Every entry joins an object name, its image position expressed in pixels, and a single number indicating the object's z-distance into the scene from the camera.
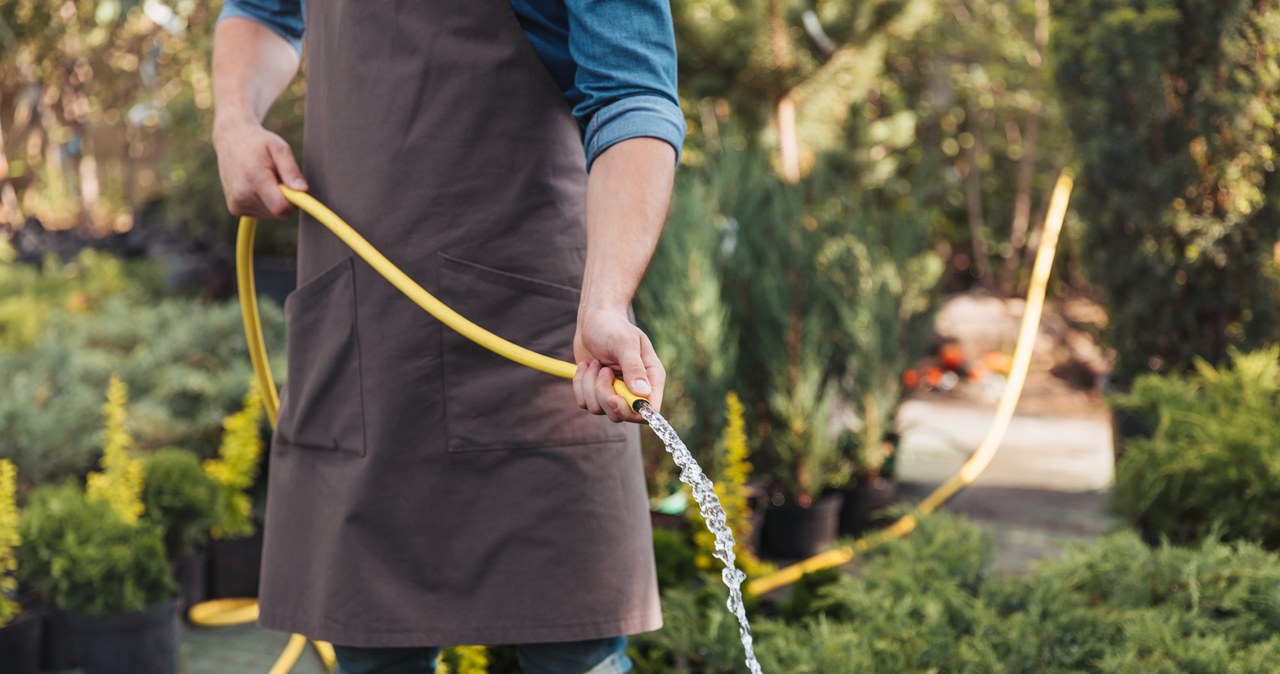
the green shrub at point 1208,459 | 2.56
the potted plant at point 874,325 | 3.76
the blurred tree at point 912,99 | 5.20
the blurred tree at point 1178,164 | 3.44
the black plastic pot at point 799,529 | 3.62
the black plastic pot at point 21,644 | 2.48
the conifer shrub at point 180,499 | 2.99
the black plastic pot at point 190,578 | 3.02
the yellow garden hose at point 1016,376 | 4.21
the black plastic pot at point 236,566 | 3.12
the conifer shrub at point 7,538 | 2.45
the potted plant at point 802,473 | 3.60
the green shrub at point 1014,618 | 1.89
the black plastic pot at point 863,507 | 3.84
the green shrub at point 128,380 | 3.23
